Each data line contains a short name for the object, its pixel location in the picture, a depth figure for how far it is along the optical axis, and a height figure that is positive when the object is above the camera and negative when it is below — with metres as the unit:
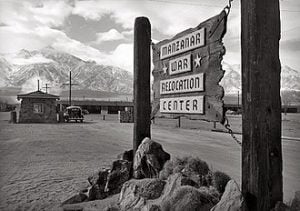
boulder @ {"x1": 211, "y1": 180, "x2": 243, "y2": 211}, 1.80 -0.63
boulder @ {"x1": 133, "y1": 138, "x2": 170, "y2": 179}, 3.13 -0.58
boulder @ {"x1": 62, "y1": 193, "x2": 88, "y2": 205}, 3.09 -1.06
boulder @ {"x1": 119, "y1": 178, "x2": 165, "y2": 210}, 2.50 -0.82
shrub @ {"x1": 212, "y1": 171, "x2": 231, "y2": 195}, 2.58 -0.69
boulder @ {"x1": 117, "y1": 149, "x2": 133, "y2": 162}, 3.60 -0.61
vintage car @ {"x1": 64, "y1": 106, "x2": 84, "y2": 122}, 25.50 -0.13
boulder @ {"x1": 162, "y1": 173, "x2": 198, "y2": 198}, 2.42 -0.68
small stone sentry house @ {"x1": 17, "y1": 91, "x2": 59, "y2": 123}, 22.55 +0.43
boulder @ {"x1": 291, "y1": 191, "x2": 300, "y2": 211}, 1.78 -0.64
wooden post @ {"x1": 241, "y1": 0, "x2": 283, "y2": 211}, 1.77 +0.03
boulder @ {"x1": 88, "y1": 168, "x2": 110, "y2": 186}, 3.32 -0.85
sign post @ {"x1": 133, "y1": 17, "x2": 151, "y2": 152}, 3.49 +0.50
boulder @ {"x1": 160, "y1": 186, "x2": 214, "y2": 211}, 2.10 -0.74
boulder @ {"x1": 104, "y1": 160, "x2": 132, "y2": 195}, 3.20 -0.81
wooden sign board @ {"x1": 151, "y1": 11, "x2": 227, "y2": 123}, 2.57 +0.47
